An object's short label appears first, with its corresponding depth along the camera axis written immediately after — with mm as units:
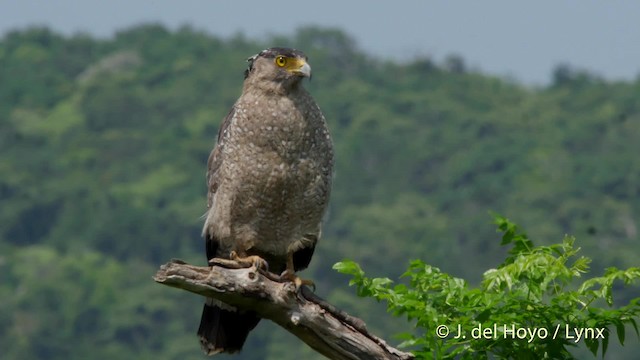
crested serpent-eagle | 18844
